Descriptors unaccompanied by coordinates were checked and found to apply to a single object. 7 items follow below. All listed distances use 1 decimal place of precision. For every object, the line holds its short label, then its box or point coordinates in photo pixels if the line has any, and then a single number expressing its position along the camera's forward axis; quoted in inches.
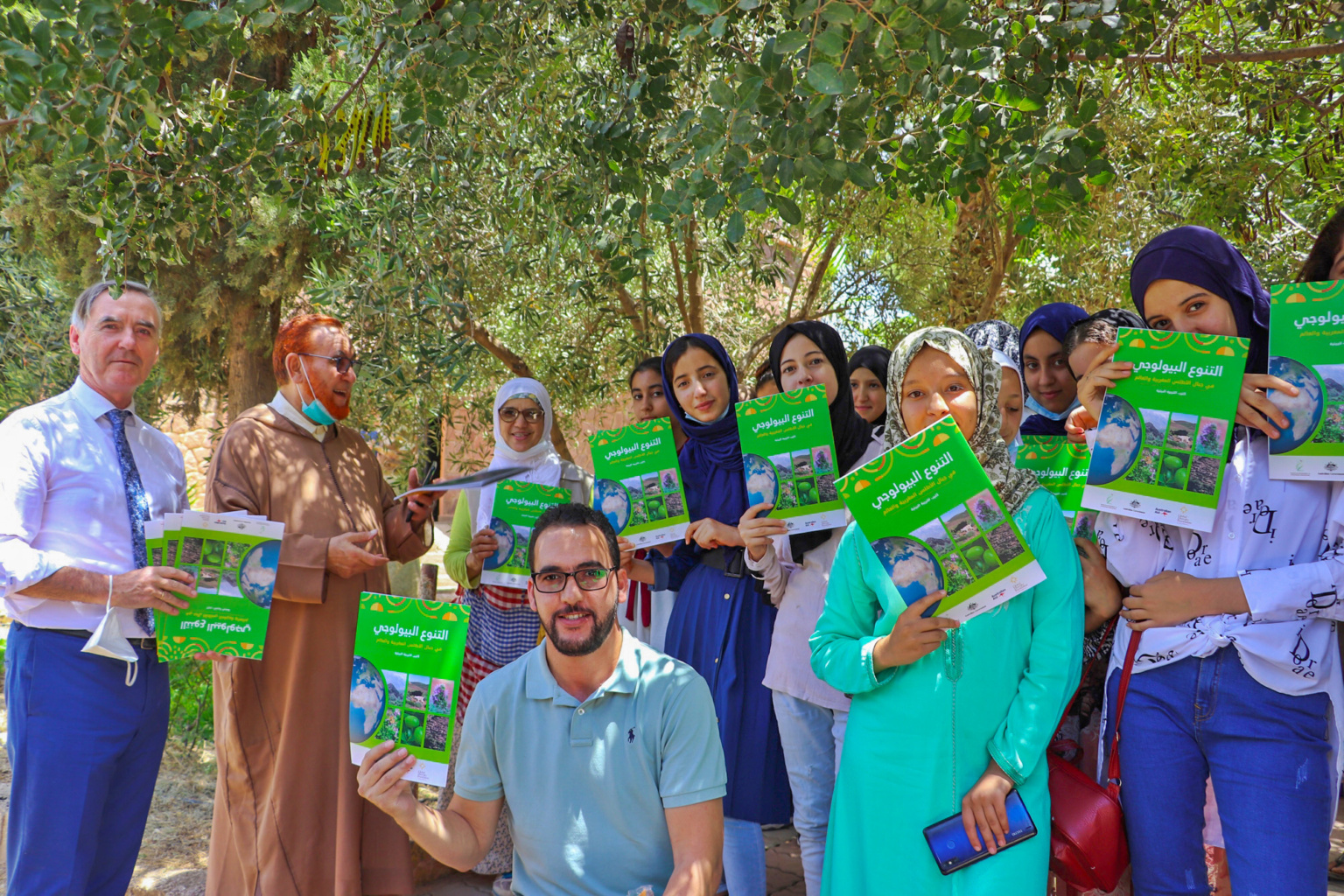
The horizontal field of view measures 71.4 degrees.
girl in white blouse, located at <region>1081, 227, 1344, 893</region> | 85.1
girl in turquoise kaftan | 91.9
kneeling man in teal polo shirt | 90.0
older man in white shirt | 126.4
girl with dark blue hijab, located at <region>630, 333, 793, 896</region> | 132.0
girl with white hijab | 165.9
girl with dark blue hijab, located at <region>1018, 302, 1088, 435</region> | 138.6
